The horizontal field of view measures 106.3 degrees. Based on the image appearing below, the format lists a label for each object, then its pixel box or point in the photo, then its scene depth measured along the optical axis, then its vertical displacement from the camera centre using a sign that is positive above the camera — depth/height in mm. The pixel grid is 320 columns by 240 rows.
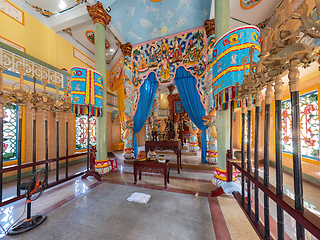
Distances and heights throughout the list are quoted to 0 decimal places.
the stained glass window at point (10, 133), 3579 -255
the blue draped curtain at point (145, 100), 4777 +964
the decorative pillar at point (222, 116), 2523 +150
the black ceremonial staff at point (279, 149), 842 -192
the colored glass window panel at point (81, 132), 5688 -383
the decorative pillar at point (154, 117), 6156 +335
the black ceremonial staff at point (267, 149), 967 -217
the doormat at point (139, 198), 2277 -1461
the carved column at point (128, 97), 4879 +1082
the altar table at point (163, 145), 3734 -723
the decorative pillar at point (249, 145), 1279 -244
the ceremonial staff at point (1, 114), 1870 +161
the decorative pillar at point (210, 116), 3688 +232
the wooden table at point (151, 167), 2770 -1033
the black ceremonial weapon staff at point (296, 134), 690 -69
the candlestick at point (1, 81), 1868 +669
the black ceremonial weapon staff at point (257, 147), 1128 -235
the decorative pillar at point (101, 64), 3662 +1842
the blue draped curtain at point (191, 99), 4156 +870
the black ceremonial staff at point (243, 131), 1446 -101
